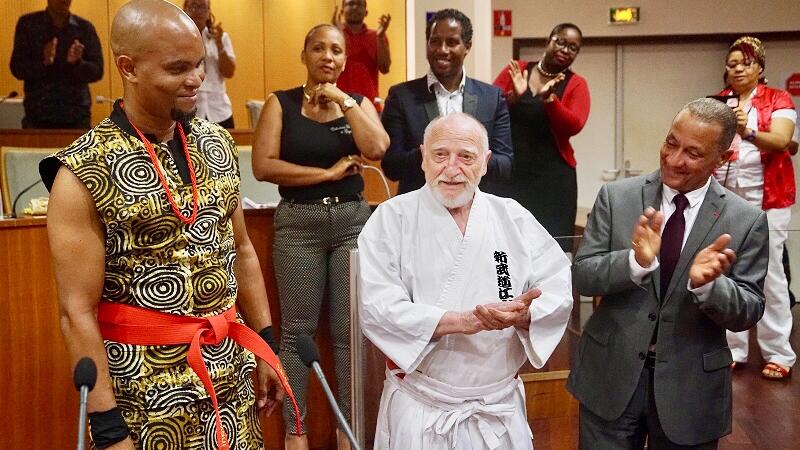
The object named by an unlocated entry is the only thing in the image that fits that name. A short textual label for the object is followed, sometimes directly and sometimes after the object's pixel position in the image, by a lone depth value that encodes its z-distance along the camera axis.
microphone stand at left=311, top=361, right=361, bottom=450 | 1.50
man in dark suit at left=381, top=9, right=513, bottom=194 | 3.30
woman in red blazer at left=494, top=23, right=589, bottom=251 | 3.65
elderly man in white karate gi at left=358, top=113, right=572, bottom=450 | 2.13
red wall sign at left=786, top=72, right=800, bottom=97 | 7.32
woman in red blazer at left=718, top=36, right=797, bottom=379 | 4.24
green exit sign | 7.27
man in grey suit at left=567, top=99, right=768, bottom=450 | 2.20
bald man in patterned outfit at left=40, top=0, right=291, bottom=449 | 1.67
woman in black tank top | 3.12
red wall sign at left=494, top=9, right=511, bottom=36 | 7.29
